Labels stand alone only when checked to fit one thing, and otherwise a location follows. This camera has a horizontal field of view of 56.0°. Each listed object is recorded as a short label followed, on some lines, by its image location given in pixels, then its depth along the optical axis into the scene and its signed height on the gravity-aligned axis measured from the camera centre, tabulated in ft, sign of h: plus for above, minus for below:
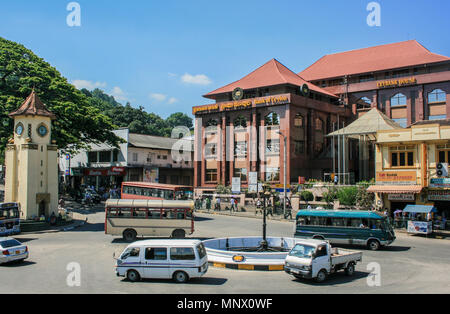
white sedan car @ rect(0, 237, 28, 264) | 64.54 -11.19
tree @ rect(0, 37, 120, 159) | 136.36 +28.22
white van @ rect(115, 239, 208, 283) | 54.13 -10.60
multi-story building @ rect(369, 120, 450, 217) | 111.45 +3.50
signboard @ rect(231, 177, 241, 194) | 156.15 -2.08
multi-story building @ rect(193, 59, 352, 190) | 170.30 +21.84
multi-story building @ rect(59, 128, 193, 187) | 210.18 +8.74
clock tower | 111.45 +4.11
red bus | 122.62 -3.59
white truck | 54.95 -10.92
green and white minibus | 82.94 -9.51
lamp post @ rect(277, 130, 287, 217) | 130.72 -8.64
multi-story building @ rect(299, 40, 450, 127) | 178.29 +44.86
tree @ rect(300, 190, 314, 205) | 139.23 -5.36
